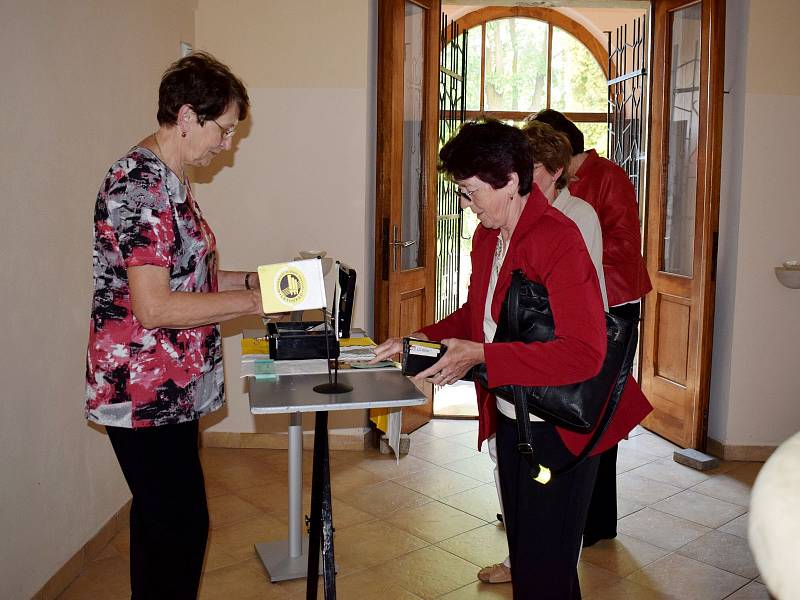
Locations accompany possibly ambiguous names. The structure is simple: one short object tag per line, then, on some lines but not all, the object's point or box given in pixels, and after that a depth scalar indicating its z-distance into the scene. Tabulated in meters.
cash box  2.41
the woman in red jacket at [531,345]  1.66
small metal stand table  2.00
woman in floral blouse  1.78
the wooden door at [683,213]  4.23
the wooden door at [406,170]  4.32
